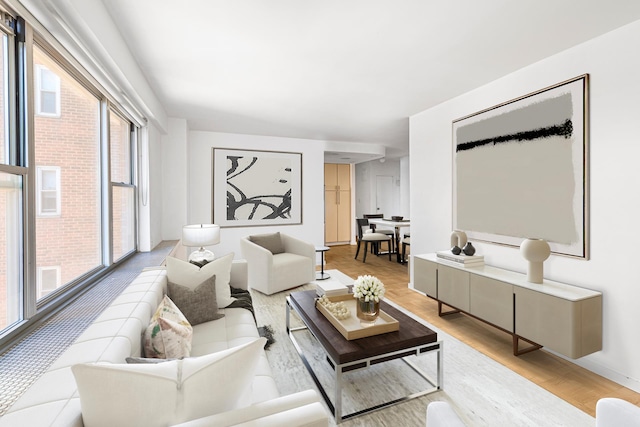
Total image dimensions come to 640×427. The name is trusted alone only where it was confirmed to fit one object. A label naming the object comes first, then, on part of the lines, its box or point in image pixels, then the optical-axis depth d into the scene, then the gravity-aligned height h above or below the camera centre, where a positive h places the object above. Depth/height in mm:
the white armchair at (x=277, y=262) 3826 -678
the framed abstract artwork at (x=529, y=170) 2244 +371
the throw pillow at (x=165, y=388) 801 -520
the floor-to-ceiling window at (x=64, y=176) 1627 +237
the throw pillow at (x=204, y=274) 2166 -469
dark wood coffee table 1664 -814
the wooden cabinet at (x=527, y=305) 1997 -744
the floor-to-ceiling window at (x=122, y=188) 2797 +251
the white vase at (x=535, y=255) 2309 -347
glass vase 2002 -686
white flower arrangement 1976 -529
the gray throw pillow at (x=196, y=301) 2008 -614
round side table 4551 -1021
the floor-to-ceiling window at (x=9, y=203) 1317 +42
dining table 5945 -278
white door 8570 +483
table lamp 3109 -247
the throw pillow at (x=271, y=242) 4340 -446
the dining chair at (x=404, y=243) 5594 -603
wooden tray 1828 -750
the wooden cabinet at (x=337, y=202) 7957 +262
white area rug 1686 -1172
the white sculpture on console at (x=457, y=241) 3029 -309
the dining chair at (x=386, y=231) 6356 -436
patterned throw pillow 1338 -591
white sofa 793 -528
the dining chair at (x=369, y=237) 6033 -525
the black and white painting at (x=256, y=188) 5125 +437
